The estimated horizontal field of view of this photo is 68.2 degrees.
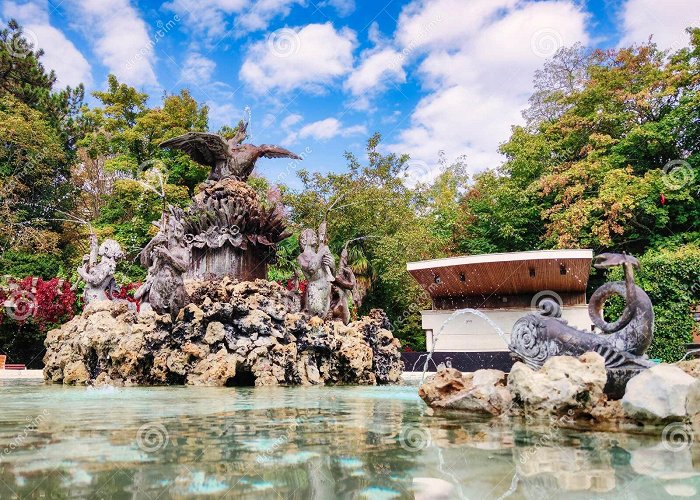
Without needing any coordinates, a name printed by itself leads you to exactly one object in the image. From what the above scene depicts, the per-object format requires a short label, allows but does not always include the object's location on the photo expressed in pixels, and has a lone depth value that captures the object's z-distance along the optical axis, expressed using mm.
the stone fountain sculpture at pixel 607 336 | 5770
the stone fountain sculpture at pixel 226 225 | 14023
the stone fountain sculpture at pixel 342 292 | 13078
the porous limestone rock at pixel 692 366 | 5401
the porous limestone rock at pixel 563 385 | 4793
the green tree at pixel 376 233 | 24531
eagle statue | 15094
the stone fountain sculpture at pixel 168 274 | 10461
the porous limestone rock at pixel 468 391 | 5273
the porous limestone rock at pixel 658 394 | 4211
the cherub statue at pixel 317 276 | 12570
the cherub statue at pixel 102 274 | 14312
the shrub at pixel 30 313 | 19219
